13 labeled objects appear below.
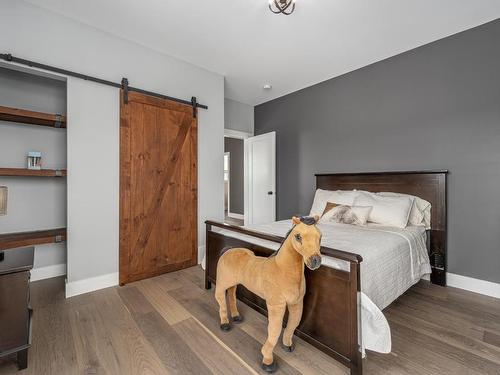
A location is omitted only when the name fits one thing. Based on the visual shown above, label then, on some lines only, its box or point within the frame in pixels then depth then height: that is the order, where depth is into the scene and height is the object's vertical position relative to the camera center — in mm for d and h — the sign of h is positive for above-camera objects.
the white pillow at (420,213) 2812 -311
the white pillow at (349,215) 2710 -324
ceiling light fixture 2128 +1597
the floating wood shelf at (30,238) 2164 -490
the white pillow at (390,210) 2613 -262
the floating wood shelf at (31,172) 2211 +115
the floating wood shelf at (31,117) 2193 +630
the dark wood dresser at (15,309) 1401 -717
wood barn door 2775 -25
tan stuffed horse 1349 -565
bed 1391 -598
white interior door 4531 +126
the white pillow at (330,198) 3068 -161
